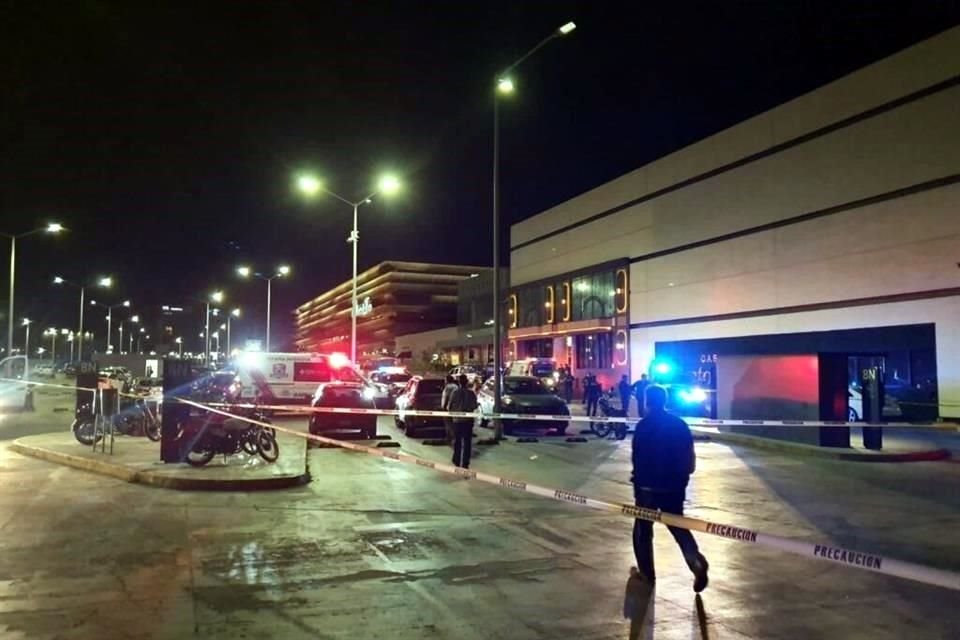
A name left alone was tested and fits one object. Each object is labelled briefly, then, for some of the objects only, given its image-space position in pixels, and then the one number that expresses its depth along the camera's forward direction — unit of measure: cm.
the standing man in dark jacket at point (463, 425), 1439
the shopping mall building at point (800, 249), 2934
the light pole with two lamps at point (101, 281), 4887
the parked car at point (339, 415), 1980
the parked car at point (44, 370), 6652
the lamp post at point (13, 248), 3491
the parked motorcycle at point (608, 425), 2341
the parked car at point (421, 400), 2156
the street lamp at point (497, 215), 2116
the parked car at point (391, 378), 3654
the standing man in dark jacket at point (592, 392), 2887
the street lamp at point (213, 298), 6852
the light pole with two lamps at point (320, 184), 2992
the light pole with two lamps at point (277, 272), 5400
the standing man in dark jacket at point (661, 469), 695
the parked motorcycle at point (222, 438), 1436
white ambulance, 2877
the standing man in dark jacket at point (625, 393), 2611
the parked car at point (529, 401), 2267
